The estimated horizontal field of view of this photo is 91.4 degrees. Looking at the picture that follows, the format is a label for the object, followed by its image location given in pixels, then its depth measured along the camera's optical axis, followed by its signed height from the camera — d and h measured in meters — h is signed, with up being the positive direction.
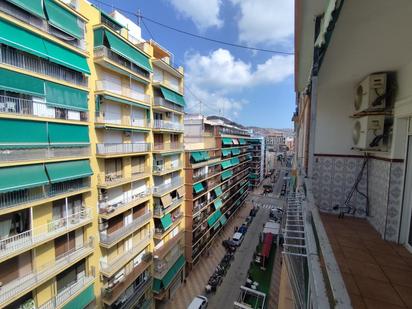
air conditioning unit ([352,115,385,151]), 3.98 +0.23
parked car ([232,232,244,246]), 22.09 -10.80
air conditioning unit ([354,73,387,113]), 3.87 +1.00
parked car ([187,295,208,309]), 12.54 -10.35
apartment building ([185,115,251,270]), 17.33 -4.20
